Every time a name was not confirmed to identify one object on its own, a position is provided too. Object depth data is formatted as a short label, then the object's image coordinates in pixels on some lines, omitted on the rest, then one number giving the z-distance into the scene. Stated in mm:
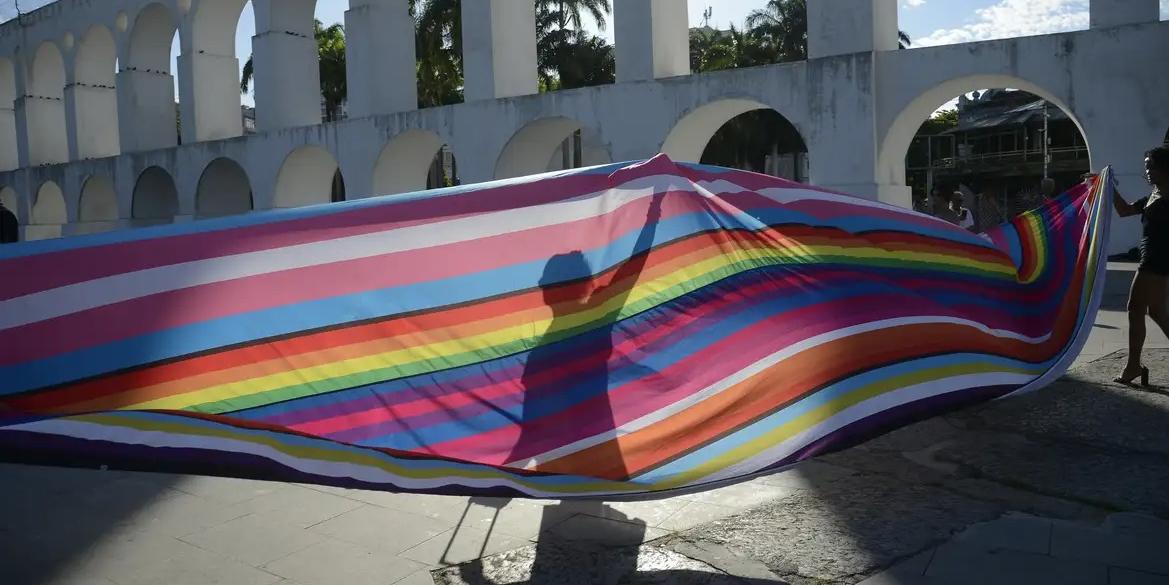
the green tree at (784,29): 43688
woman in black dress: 6098
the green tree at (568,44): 38812
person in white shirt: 10062
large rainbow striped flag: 3084
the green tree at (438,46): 35312
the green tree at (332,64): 41500
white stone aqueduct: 11875
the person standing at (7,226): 9672
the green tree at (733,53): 43594
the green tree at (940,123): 55719
